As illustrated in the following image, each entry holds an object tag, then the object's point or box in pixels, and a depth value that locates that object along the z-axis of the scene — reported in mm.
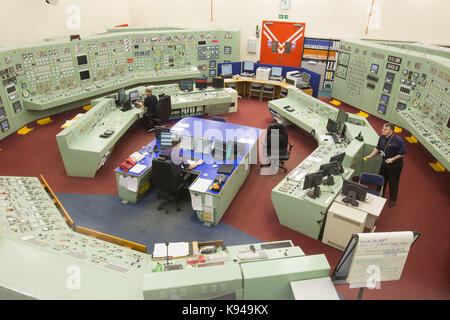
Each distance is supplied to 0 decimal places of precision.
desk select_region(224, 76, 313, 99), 10433
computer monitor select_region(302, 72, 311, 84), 10102
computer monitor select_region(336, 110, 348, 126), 6925
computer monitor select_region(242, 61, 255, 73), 11176
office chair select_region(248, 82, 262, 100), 11133
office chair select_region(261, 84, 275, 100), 10969
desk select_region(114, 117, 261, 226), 5340
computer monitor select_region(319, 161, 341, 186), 5207
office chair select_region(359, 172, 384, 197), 5379
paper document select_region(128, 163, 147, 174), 5738
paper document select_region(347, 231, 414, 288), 2777
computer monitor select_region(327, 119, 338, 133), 7012
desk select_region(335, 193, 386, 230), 4773
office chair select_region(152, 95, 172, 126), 8017
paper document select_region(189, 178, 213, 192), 5301
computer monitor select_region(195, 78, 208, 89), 9488
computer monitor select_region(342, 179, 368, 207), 4876
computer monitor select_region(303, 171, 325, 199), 4951
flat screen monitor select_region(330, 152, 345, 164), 5453
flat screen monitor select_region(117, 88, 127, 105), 8039
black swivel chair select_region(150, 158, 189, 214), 5324
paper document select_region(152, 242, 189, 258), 3832
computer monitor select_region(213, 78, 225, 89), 9761
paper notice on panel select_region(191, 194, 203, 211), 5332
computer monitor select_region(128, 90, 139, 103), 8250
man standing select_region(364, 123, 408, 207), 5531
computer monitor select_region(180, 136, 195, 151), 6422
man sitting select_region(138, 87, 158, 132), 8009
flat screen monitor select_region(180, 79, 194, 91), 9375
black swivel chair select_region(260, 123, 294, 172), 6645
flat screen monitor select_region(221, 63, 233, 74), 11250
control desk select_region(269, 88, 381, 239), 5086
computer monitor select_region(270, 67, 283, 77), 10789
